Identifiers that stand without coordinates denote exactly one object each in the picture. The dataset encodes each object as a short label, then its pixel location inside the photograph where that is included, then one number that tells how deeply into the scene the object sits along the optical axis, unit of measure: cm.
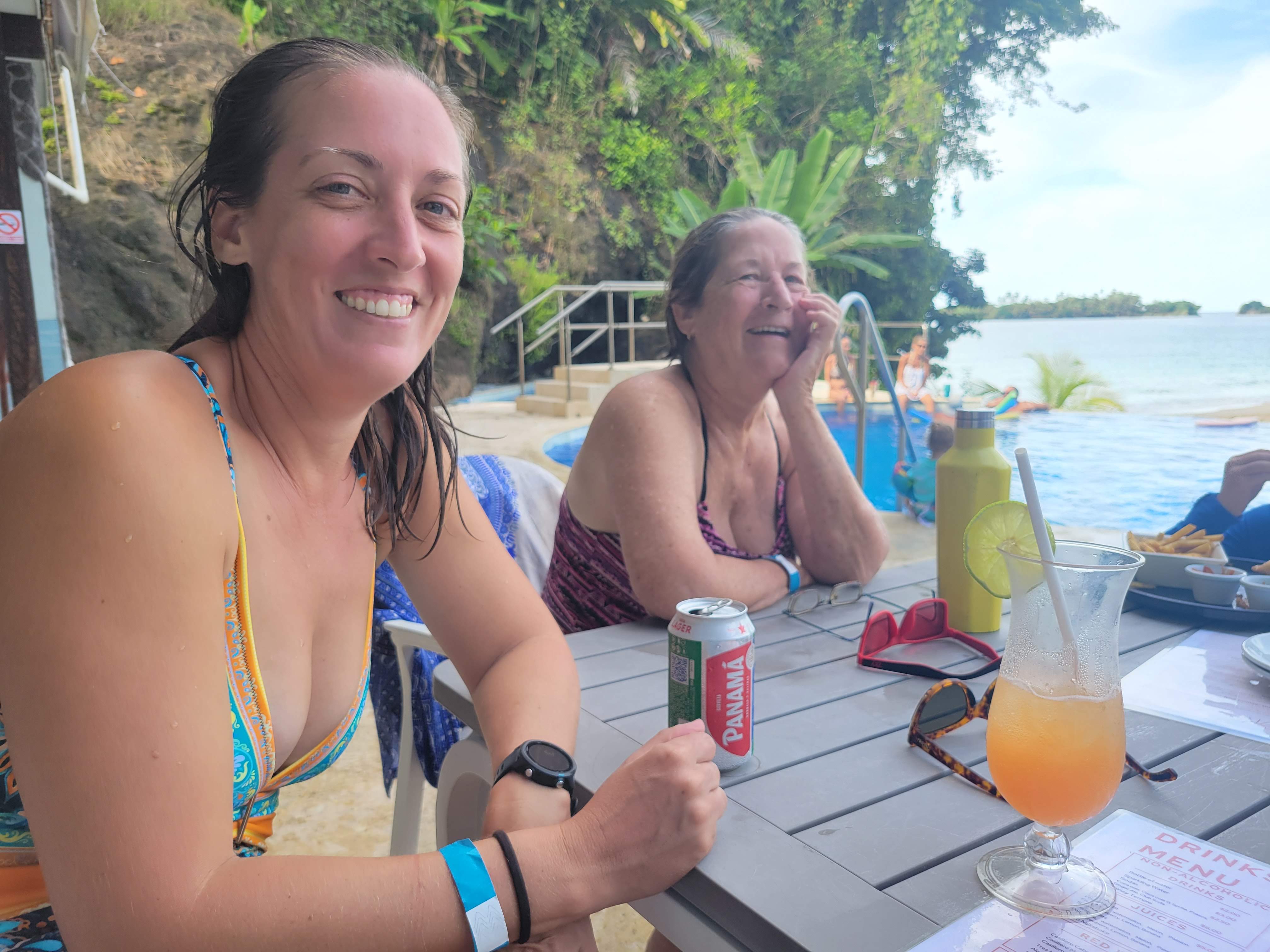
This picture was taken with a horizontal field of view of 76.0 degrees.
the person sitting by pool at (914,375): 1246
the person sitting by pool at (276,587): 55
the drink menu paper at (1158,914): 50
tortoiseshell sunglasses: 77
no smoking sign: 333
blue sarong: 141
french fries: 120
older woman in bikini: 138
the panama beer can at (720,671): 72
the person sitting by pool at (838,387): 1084
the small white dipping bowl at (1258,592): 110
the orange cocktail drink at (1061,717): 56
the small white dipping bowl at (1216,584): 112
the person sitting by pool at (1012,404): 1173
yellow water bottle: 107
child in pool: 487
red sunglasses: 98
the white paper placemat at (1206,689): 83
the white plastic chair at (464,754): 102
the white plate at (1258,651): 91
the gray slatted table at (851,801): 55
